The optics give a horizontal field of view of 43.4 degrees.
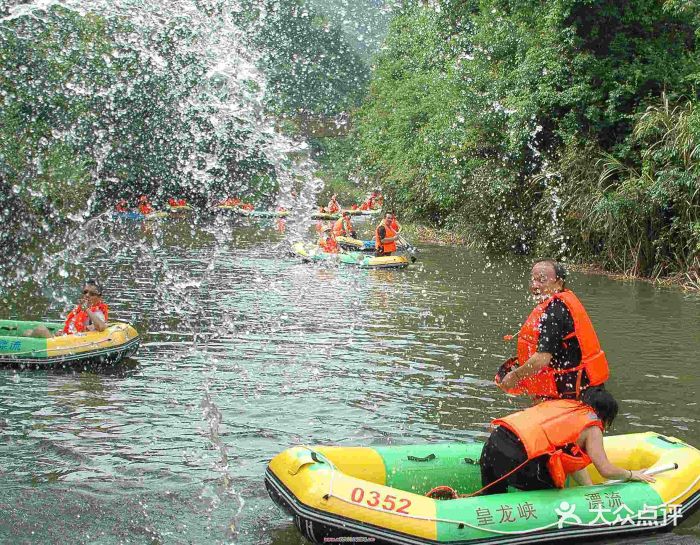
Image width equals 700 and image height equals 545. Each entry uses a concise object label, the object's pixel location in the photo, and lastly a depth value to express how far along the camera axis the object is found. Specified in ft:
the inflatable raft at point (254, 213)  136.36
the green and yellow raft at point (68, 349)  35.09
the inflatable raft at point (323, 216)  135.03
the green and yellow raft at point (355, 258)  70.13
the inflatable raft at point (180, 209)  139.85
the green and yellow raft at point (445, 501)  18.54
